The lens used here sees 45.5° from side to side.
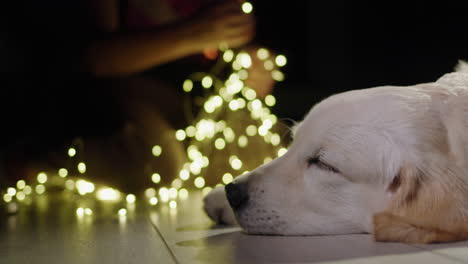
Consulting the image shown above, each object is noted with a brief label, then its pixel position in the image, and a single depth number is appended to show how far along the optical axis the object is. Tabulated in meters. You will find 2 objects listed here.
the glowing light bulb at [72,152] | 2.96
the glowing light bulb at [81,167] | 3.01
